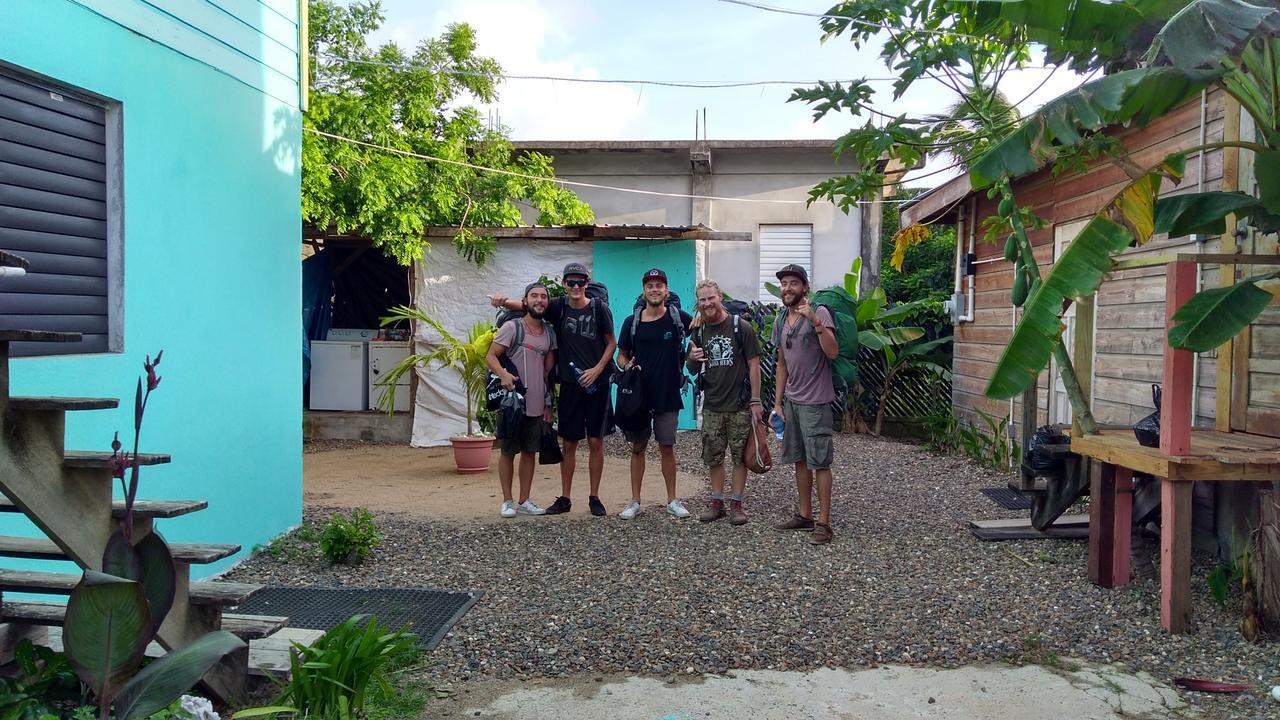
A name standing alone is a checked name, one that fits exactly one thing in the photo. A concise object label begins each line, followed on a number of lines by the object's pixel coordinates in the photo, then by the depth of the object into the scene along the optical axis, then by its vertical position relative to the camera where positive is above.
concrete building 15.72 +2.26
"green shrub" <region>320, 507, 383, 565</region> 5.68 -1.32
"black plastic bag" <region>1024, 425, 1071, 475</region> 6.04 -0.78
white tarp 10.96 +0.47
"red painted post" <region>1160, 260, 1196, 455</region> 4.41 -0.23
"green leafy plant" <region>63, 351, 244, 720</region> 2.49 -0.87
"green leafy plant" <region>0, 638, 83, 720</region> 3.10 -1.24
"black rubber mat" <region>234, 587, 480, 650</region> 4.66 -1.50
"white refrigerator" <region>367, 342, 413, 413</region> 11.35 -0.47
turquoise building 4.43 +0.54
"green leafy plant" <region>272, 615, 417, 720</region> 3.37 -1.30
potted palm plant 9.14 -0.41
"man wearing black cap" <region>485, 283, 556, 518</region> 6.69 -0.23
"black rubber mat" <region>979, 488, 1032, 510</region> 7.47 -1.35
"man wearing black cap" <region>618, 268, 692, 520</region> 6.68 -0.20
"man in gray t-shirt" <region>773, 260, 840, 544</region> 6.16 -0.37
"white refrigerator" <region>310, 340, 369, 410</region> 11.46 -0.59
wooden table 4.42 -0.67
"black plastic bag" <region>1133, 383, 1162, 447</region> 4.97 -0.50
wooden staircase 2.74 -0.64
